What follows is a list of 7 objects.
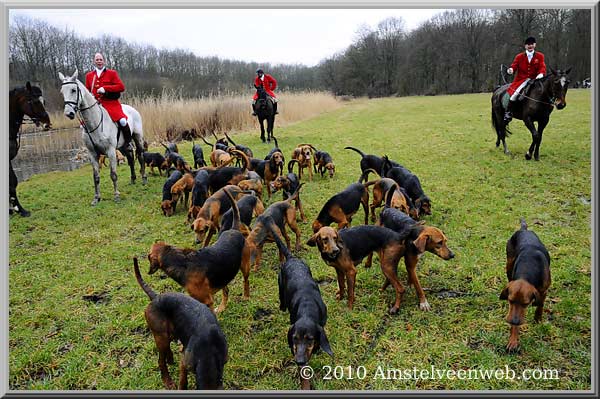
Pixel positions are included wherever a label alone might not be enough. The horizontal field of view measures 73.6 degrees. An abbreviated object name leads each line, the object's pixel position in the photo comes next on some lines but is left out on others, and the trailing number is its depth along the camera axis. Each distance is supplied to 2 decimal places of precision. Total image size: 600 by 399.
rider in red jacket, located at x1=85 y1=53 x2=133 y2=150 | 8.62
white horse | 7.30
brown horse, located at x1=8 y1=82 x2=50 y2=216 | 7.25
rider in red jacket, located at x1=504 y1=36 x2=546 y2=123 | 9.56
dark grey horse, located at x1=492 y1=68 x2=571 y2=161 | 8.84
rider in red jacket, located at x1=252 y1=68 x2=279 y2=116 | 14.48
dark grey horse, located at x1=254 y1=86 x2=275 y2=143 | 14.39
